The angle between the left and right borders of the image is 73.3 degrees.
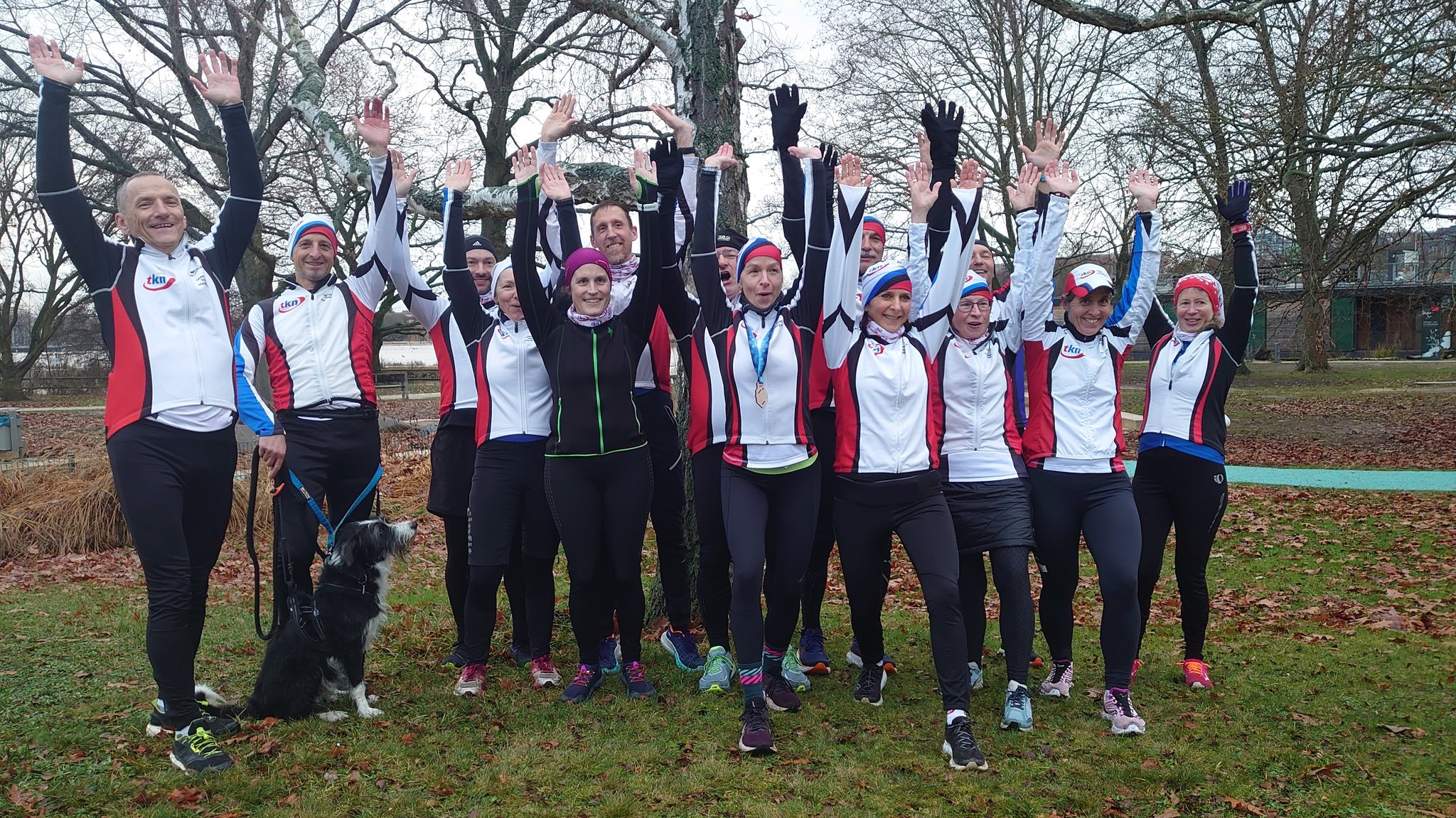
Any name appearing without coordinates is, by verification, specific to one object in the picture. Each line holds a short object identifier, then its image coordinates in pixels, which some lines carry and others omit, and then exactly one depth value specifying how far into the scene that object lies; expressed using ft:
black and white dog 14.56
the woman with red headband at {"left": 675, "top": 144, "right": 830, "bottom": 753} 13.94
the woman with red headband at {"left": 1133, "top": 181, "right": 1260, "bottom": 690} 15.90
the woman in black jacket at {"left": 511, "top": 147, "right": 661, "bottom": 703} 14.58
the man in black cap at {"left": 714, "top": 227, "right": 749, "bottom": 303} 16.29
